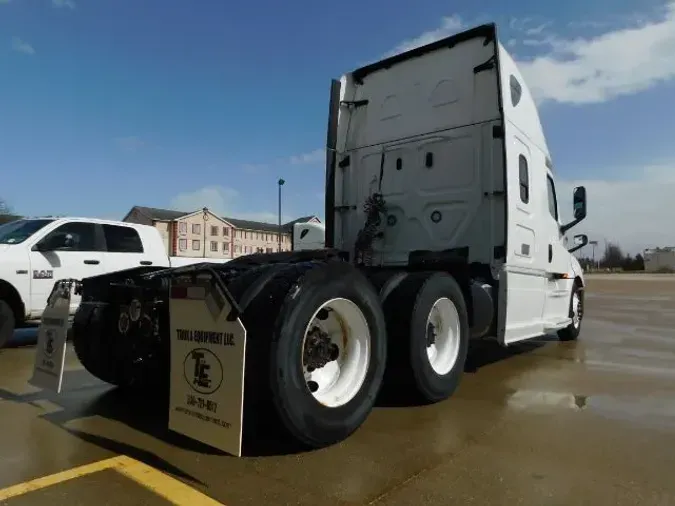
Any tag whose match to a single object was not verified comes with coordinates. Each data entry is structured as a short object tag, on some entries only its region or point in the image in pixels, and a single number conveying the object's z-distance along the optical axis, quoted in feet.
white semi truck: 9.86
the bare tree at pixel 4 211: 152.52
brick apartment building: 278.26
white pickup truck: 24.07
